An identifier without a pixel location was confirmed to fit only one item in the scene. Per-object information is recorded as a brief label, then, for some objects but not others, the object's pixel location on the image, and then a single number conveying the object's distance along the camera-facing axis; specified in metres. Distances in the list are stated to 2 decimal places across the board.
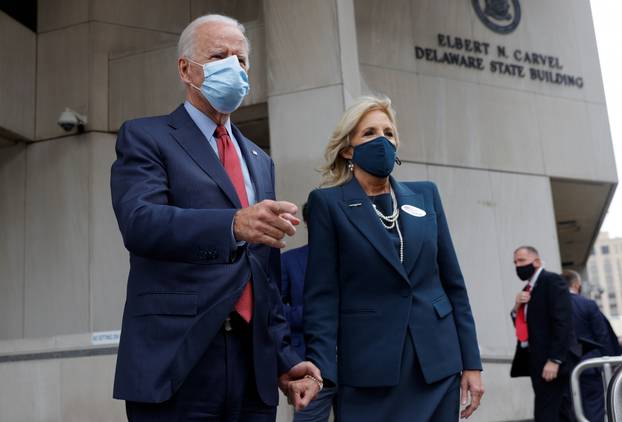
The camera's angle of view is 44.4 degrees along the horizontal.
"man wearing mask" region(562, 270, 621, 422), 7.59
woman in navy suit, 3.03
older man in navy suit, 2.02
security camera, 9.60
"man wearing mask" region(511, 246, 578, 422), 6.49
